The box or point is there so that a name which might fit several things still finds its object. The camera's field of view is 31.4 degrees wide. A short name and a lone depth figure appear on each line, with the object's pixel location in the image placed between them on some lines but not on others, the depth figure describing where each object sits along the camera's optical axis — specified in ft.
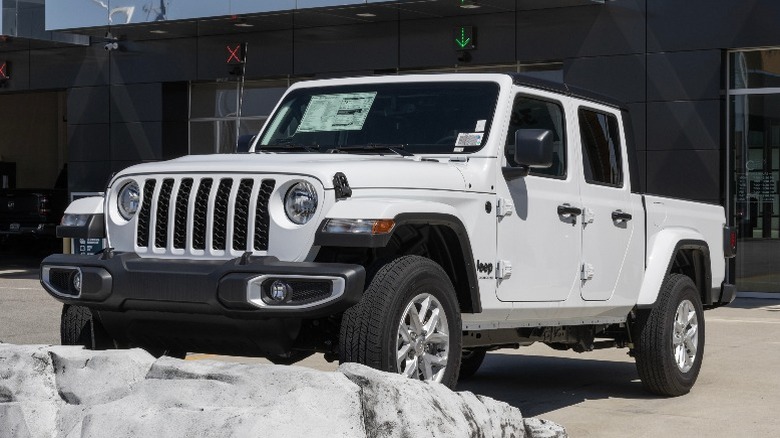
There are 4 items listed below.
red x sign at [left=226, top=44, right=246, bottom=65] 81.20
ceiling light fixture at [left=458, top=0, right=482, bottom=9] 69.46
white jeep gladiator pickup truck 20.67
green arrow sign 73.15
